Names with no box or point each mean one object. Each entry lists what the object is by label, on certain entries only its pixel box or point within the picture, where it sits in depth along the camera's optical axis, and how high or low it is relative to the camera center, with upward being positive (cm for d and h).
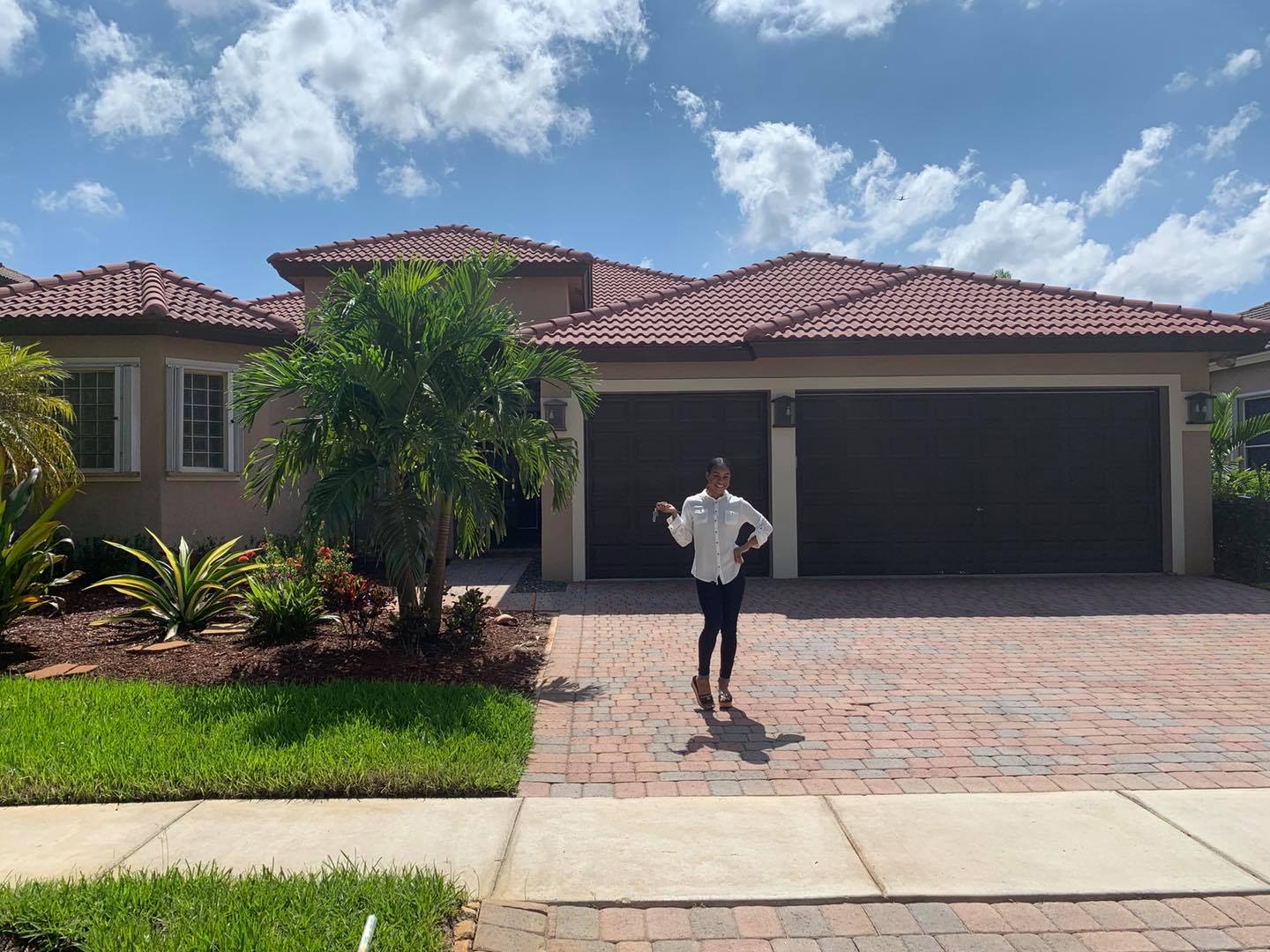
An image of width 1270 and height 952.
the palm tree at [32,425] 930 +82
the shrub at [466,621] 729 -121
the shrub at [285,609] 738 -110
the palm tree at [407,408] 653 +69
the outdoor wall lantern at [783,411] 1112 +103
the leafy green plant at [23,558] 707 -58
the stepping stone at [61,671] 642 -143
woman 568 -50
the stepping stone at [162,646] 718 -138
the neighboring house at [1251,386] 1612 +195
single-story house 1120 +55
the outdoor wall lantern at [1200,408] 1109 +100
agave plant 780 -100
